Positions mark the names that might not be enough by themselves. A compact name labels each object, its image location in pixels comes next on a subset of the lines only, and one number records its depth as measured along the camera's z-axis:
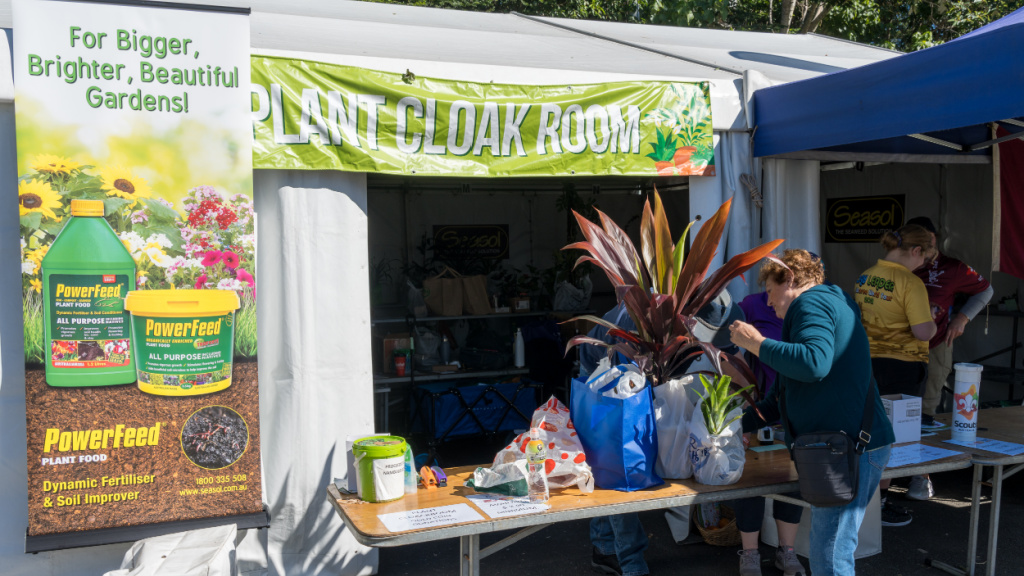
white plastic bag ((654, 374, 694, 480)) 3.01
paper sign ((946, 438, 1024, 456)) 3.44
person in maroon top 4.87
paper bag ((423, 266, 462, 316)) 6.88
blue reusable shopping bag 2.84
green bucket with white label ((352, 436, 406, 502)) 2.82
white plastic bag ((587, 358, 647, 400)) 2.85
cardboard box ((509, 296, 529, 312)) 7.25
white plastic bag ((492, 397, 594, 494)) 2.87
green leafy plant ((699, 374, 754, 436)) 2.93
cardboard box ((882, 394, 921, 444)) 3.51
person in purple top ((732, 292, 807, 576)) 3.59
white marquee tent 3.36
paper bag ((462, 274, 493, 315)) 6.97
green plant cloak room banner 3.51
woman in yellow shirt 4.07
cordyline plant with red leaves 3.08
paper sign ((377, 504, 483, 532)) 2.59
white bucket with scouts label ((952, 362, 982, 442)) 3.56
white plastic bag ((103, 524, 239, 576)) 2.87
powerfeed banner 3.17
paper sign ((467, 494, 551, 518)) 2.71
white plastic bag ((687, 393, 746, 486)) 2.94
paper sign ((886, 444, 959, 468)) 3.26
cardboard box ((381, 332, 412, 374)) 6.21
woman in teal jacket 2.66
